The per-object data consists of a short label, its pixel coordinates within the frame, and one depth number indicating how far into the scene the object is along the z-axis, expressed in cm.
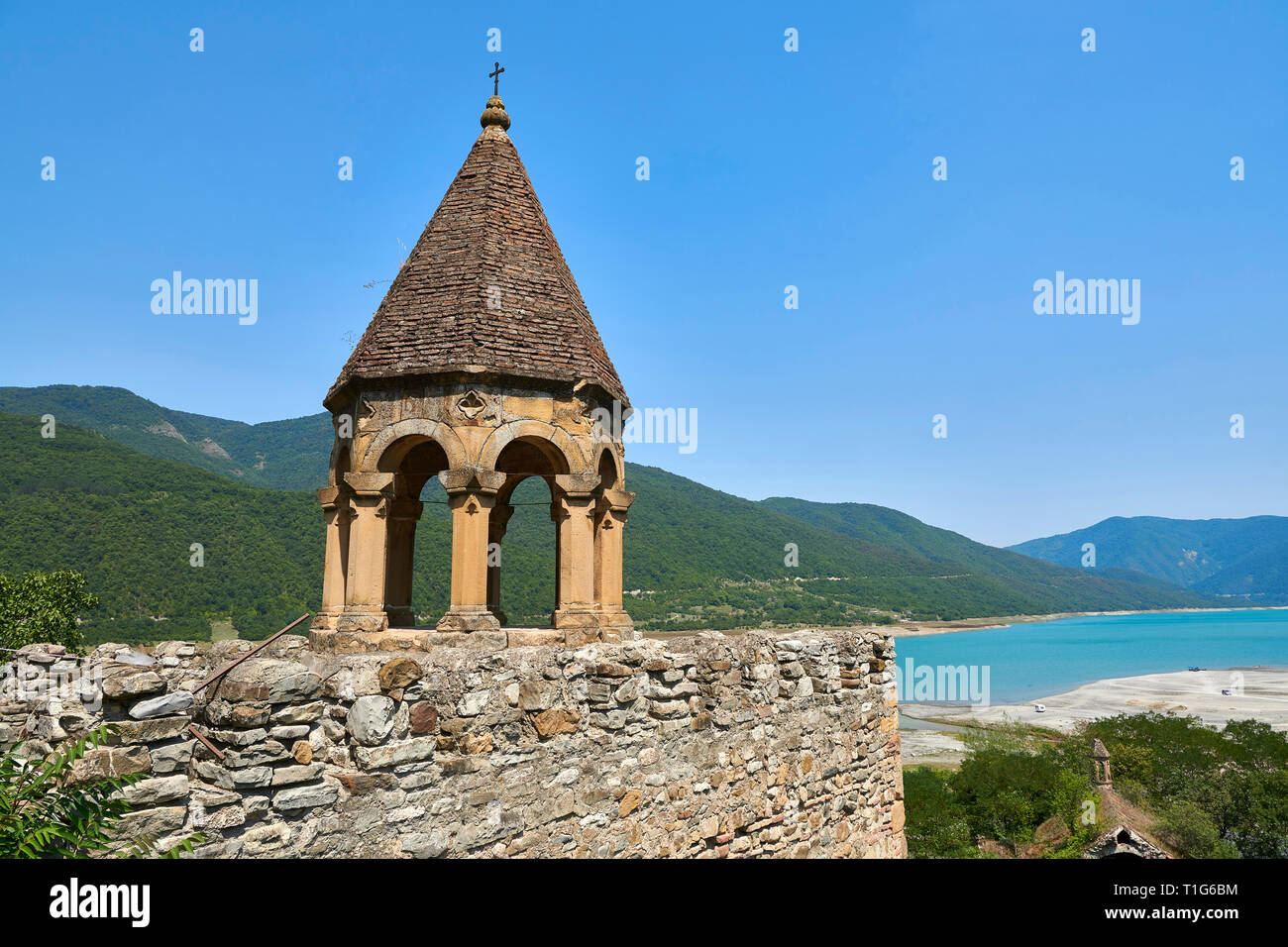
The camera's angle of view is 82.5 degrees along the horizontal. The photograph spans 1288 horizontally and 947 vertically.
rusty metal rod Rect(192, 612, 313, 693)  356
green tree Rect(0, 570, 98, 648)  1852
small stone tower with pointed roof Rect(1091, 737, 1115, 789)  2828
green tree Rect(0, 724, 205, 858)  287
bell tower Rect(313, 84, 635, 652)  656
